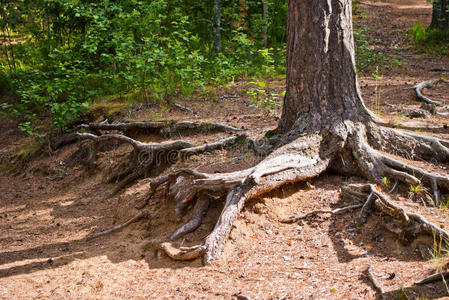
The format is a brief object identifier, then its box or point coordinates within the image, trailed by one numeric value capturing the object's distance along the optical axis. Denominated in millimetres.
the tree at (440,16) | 13227
